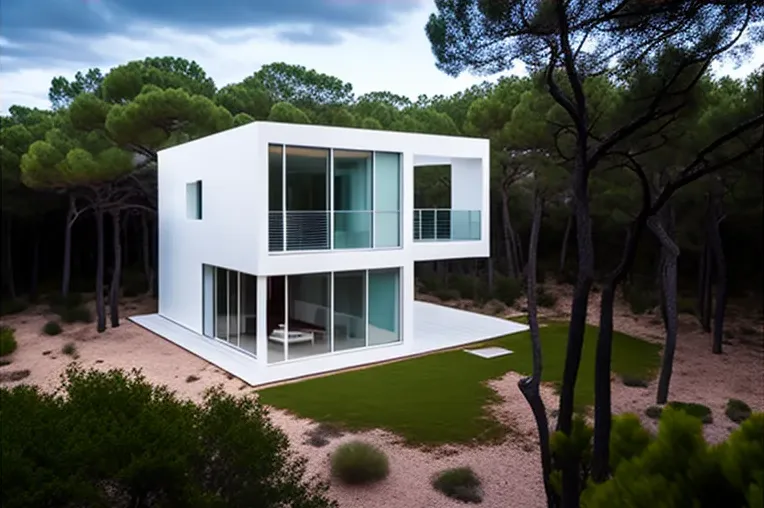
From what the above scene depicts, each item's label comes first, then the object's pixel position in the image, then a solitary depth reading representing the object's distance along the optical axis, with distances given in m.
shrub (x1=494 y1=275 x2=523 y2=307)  18.22
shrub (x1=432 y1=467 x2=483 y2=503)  6.25
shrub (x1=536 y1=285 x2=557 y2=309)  17.75
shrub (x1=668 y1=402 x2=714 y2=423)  8.45
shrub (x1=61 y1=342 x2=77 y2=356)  11.99
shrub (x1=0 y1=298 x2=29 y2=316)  16.53
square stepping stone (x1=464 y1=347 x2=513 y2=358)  12.10
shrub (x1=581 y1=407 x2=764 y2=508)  2.55
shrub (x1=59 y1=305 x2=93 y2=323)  15.12
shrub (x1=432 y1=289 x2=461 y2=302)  19.05
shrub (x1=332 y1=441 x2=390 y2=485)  6.56
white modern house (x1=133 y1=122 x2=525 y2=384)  10.77
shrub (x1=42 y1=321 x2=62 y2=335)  13.83
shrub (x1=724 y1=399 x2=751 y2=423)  8.58
